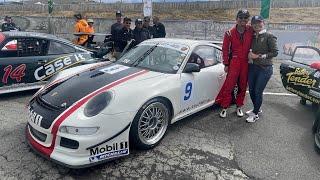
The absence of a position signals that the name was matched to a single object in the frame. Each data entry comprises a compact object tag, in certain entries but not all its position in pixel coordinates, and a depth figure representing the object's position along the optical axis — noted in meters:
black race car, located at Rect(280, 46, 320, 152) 4.01
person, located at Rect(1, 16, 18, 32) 9.84
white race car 2.57
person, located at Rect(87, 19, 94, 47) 6.81
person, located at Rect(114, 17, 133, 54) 6.05
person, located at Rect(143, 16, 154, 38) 6.43
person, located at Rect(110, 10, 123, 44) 6.15
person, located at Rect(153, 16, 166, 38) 7.05
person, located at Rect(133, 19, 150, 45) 6.10
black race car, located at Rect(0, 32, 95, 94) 4.40
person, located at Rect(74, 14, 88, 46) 6.80
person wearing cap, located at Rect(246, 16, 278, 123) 3.71
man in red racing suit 3.80
